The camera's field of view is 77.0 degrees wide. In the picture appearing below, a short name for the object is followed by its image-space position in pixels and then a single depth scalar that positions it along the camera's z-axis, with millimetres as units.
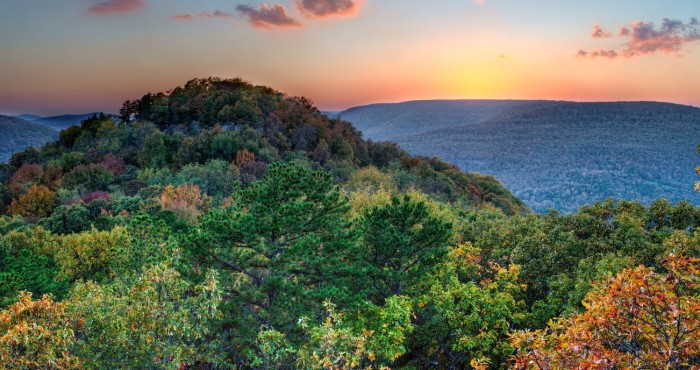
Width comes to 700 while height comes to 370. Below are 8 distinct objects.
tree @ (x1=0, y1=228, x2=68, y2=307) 22219
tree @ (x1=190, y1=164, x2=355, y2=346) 17203
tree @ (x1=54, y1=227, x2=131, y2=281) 30594
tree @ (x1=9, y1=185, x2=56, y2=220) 54344
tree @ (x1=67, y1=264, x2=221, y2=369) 11109
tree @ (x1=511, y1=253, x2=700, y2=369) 8469
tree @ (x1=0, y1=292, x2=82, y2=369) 9773
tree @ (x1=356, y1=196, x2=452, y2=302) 19250
